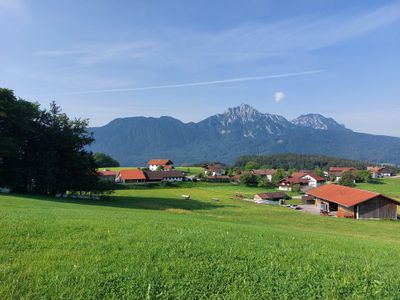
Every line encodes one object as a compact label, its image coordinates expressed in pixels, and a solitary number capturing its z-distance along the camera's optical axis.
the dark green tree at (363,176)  155.88
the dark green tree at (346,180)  122.36
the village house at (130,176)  116.85
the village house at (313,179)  146.11
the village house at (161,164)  178.88
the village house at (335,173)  167.76
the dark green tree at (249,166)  190.52
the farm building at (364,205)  52.53
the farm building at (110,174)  122.75
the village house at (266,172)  165.98
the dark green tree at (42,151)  42.19
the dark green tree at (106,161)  167.25
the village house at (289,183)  125.32
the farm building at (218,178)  137.02
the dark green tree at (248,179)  122.88
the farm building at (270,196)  85.38
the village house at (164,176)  123.81
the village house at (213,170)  160.06
